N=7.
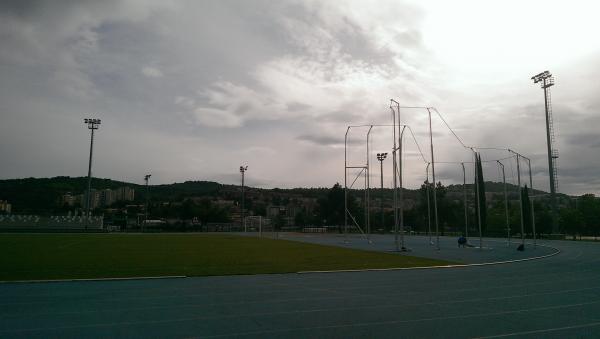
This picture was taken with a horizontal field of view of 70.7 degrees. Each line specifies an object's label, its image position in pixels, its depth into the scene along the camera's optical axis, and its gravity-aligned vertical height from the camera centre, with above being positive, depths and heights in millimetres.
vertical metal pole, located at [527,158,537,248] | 38500 +3957
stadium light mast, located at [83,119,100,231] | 71312 +13637
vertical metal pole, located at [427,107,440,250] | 33156 +4940
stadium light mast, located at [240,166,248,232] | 97438 +11825
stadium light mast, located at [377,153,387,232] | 64688 +10257
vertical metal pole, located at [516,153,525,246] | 35512 +3821
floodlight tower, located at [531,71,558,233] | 54991 +9887
